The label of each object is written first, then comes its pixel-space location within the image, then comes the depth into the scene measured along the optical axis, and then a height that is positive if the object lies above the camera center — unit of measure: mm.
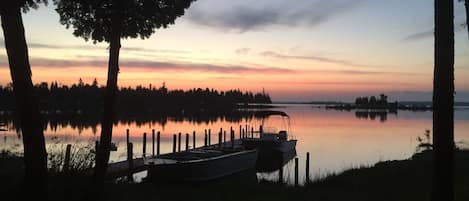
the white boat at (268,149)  34219 -3248
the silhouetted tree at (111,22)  11828 +2211
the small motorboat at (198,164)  19656 -2760
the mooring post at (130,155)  21469 -2425
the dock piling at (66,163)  10238 -1325
